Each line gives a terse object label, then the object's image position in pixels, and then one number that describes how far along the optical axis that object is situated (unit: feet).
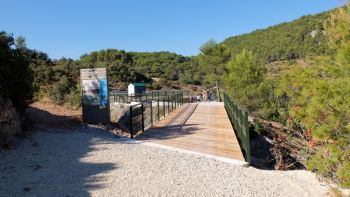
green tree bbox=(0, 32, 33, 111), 29.86
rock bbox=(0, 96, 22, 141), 26.05
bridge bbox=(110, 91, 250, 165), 26.07
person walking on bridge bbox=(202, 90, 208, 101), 108.05
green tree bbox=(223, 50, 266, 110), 85.66
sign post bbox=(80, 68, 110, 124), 38.96
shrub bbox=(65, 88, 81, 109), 58.22
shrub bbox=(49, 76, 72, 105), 68.80
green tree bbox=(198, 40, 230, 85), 125.39
